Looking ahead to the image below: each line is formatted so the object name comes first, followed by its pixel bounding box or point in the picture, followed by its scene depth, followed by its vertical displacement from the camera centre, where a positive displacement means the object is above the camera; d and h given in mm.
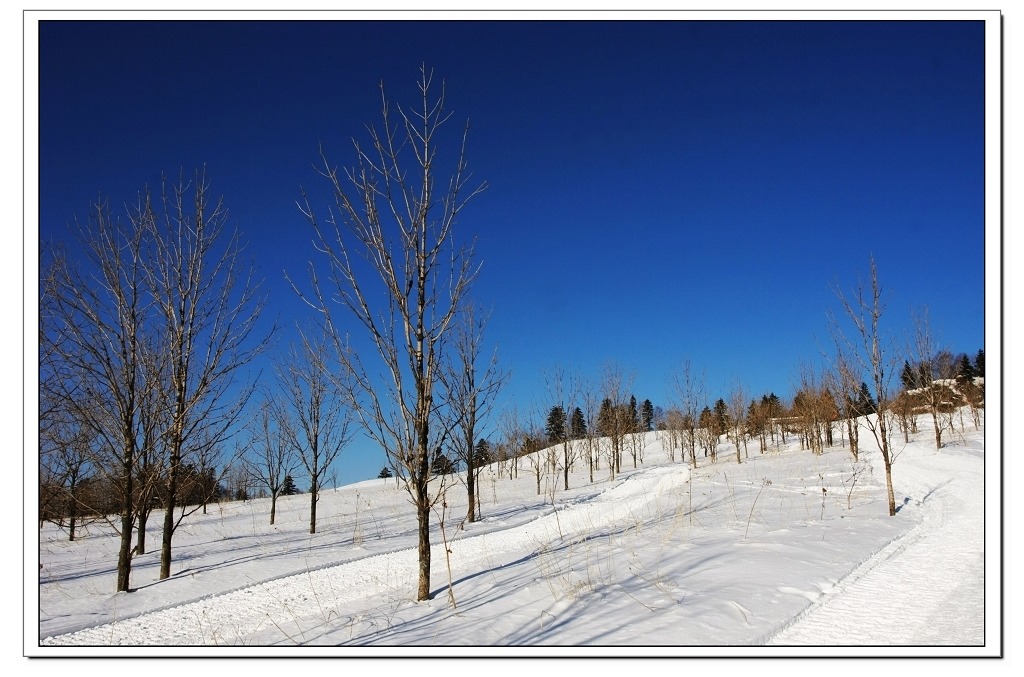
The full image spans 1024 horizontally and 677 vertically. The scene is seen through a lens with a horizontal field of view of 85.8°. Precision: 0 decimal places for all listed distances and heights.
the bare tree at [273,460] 19031 -3369
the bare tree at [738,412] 34156 -3225
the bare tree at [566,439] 26797 -3897
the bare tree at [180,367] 8070 -45
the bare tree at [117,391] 7359 -372
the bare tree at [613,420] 31062 -3361
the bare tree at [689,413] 29055 -2884
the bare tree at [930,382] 23233 -1000
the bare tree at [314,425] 16188 -1832
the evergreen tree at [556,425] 29469 -3629
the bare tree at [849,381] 11586 -467
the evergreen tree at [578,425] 28884 -3361
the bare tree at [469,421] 15180 -1754
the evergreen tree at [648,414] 76750 -7606
